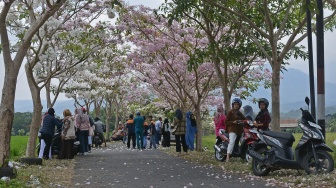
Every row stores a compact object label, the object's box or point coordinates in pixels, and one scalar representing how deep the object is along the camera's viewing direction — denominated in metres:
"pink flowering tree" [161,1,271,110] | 16.96
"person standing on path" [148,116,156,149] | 30.69
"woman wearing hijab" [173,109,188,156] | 22.61
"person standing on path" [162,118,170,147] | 29.45
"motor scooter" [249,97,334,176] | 11.45
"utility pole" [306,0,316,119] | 13.63
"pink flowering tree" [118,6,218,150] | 22.72
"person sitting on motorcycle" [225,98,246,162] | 15.73
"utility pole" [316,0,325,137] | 12.94
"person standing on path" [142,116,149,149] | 30.28
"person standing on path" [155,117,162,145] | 32.82
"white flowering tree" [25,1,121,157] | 18.25
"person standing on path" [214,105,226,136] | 18.92
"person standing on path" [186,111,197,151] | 23.47
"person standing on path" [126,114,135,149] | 29.27
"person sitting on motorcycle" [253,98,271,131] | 14.88
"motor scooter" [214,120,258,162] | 15.20
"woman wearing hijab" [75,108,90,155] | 22.25
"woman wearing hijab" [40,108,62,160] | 17.91
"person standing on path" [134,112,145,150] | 28.06
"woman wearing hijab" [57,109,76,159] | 19.47
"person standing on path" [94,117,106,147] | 29.16
